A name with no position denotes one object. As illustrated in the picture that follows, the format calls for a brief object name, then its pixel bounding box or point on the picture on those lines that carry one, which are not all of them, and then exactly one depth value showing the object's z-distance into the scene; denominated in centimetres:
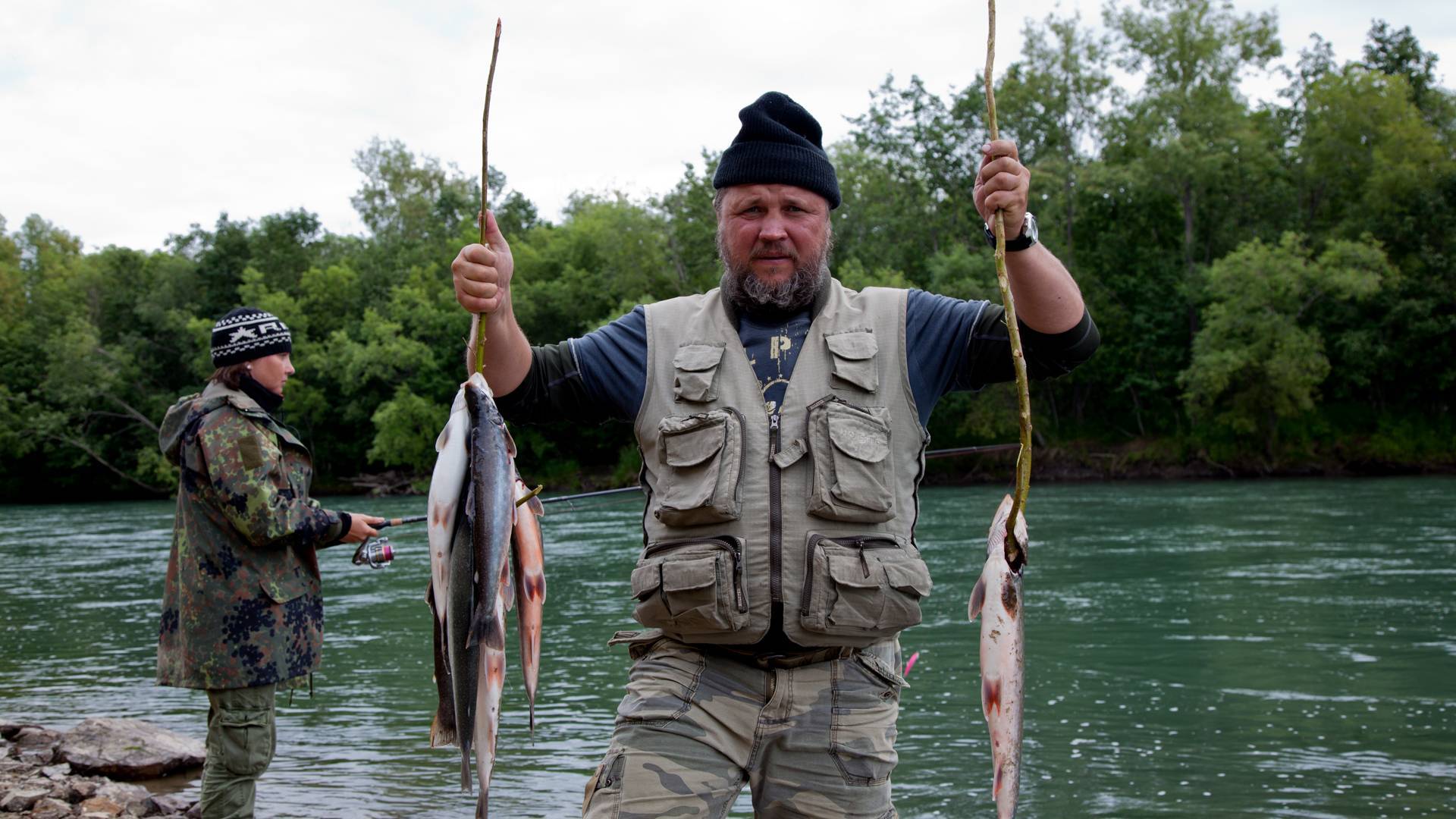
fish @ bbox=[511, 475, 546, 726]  283
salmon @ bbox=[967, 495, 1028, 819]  278
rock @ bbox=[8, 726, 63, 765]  744
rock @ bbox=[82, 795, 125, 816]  625
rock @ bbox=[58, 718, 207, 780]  736
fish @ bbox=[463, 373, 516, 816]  260
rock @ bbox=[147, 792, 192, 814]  650
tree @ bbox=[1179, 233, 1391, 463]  3722
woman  462
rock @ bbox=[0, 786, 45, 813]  619
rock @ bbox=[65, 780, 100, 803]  650
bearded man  310
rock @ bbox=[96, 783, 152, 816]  644
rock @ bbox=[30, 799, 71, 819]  608
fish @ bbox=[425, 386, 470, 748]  261
